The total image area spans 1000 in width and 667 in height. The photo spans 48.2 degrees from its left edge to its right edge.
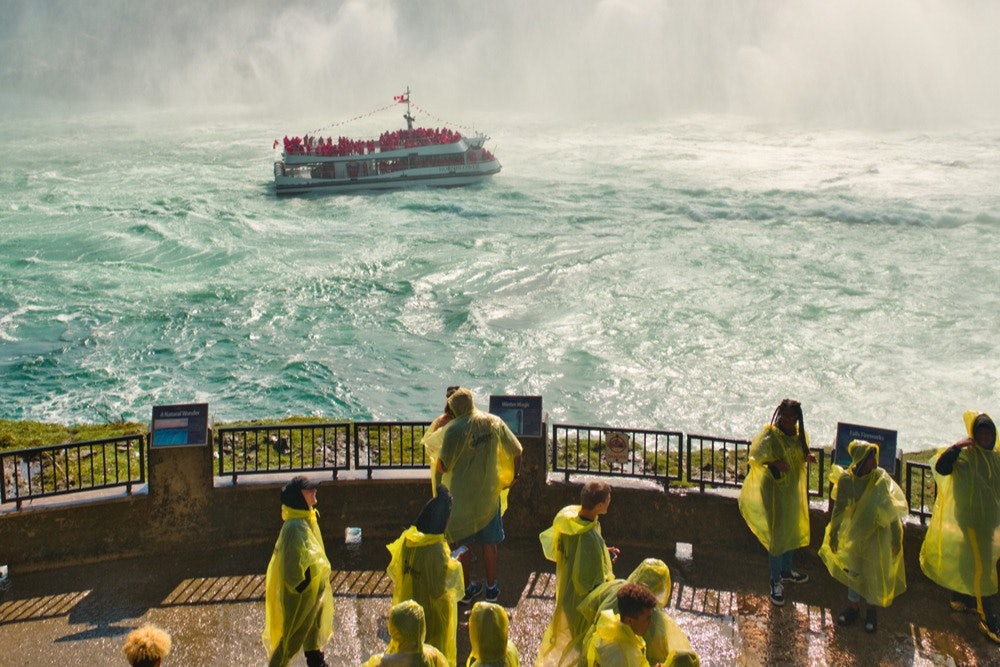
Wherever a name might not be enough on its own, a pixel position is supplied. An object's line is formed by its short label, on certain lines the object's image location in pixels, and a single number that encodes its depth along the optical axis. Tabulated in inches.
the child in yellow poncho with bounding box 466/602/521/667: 219.1
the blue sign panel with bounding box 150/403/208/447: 366.0
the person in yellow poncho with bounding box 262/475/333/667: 270.5
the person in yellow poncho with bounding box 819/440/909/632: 312.0
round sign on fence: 396.8
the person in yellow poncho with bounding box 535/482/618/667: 270.7
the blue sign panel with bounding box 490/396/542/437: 380.8
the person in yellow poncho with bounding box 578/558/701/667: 237.5
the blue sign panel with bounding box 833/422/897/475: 352.2
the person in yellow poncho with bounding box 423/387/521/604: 324.5
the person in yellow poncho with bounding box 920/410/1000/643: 316.5
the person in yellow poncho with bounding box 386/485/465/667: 267.3
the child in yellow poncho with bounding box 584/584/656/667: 216.8
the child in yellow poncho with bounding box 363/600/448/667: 218.2
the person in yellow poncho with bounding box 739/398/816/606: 326.0
